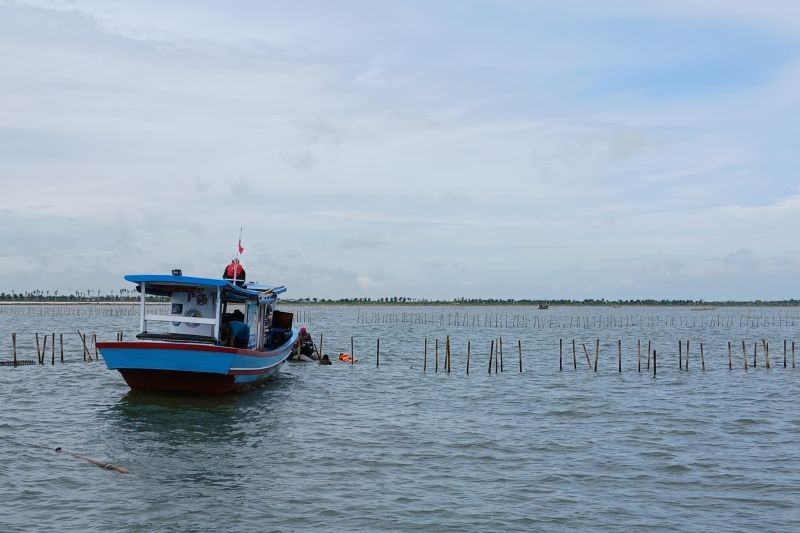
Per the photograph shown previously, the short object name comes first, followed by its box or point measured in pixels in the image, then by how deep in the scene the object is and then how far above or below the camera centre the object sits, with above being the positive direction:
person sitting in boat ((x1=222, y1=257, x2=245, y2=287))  26.98 +0.85
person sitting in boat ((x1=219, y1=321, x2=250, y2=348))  24.92 -1.29
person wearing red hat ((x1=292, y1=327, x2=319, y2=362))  39.53 -2.81
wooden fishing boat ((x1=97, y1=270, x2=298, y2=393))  22.11 -1.51
